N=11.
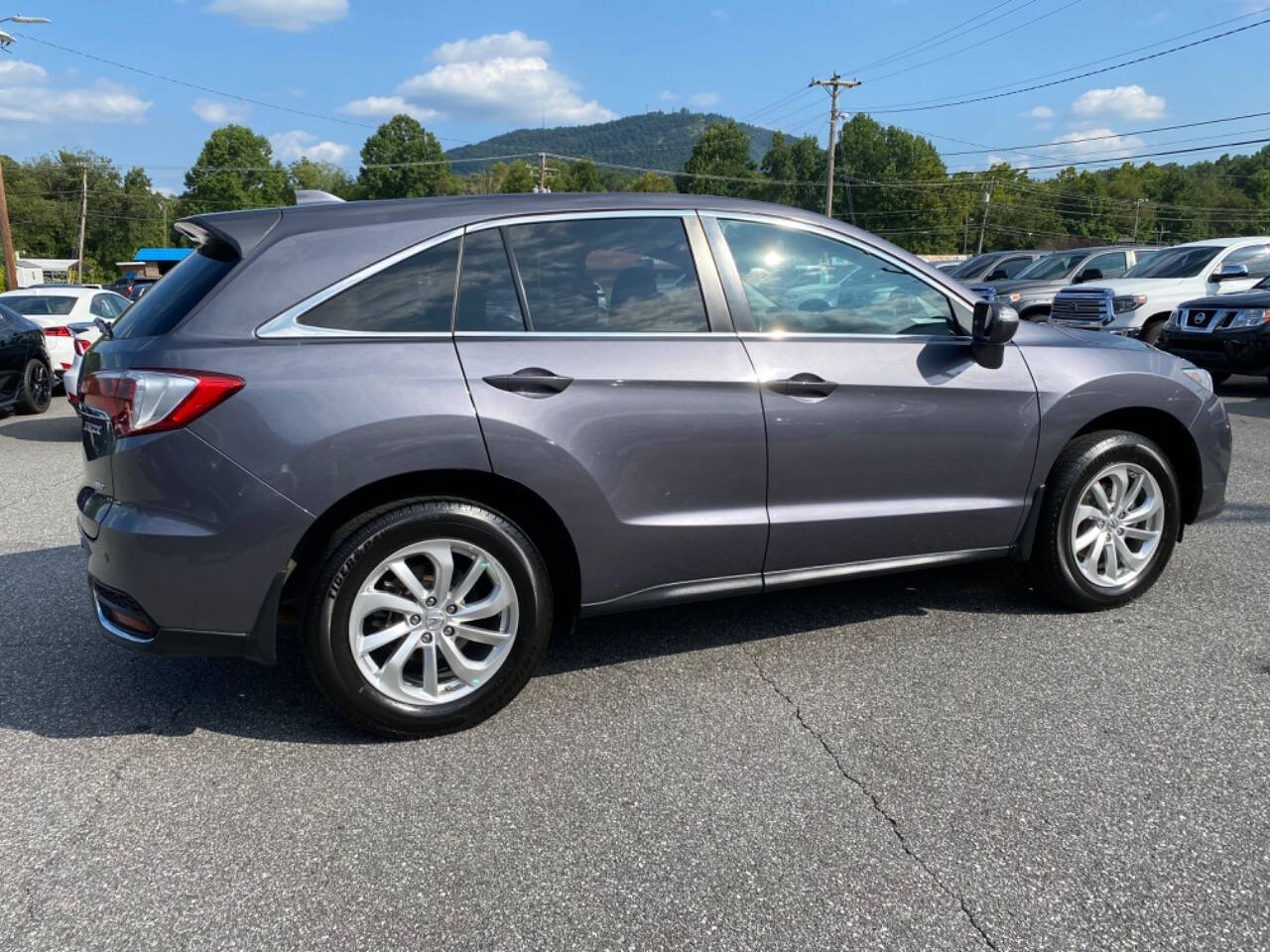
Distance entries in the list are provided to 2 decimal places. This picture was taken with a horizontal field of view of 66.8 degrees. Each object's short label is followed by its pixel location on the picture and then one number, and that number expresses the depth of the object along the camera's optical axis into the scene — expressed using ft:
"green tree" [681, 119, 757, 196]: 395.55
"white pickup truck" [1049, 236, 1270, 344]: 44.04
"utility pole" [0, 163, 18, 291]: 102.47
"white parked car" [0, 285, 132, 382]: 39.35
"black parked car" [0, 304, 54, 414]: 34.91
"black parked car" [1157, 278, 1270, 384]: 36.14
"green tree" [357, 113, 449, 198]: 344.28
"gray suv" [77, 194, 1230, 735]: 9.59
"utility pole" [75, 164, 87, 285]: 251.19
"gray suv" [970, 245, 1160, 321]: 51.90
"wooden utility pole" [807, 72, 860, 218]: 166.40
